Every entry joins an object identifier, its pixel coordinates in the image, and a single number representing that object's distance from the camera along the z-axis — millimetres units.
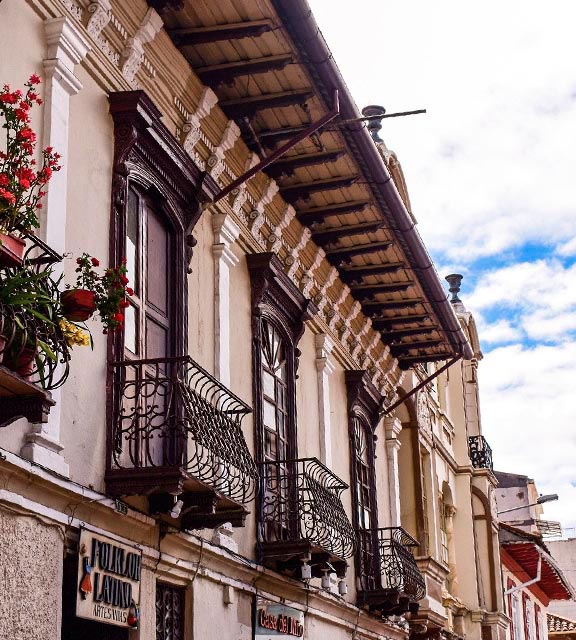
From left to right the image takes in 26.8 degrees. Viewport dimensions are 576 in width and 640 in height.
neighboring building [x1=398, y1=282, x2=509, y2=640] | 20641
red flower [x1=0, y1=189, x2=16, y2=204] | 6797
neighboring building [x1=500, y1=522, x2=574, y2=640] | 29031
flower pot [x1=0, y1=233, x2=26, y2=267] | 6613
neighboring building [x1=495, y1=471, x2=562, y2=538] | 40688
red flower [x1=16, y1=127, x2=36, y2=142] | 7082
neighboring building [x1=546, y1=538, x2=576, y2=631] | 54875
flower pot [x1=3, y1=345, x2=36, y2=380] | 6711
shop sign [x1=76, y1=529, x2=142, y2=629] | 8039
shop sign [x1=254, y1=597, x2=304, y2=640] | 11695
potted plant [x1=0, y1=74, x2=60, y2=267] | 6754
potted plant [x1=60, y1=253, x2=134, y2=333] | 7907
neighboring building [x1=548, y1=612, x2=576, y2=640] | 41438
